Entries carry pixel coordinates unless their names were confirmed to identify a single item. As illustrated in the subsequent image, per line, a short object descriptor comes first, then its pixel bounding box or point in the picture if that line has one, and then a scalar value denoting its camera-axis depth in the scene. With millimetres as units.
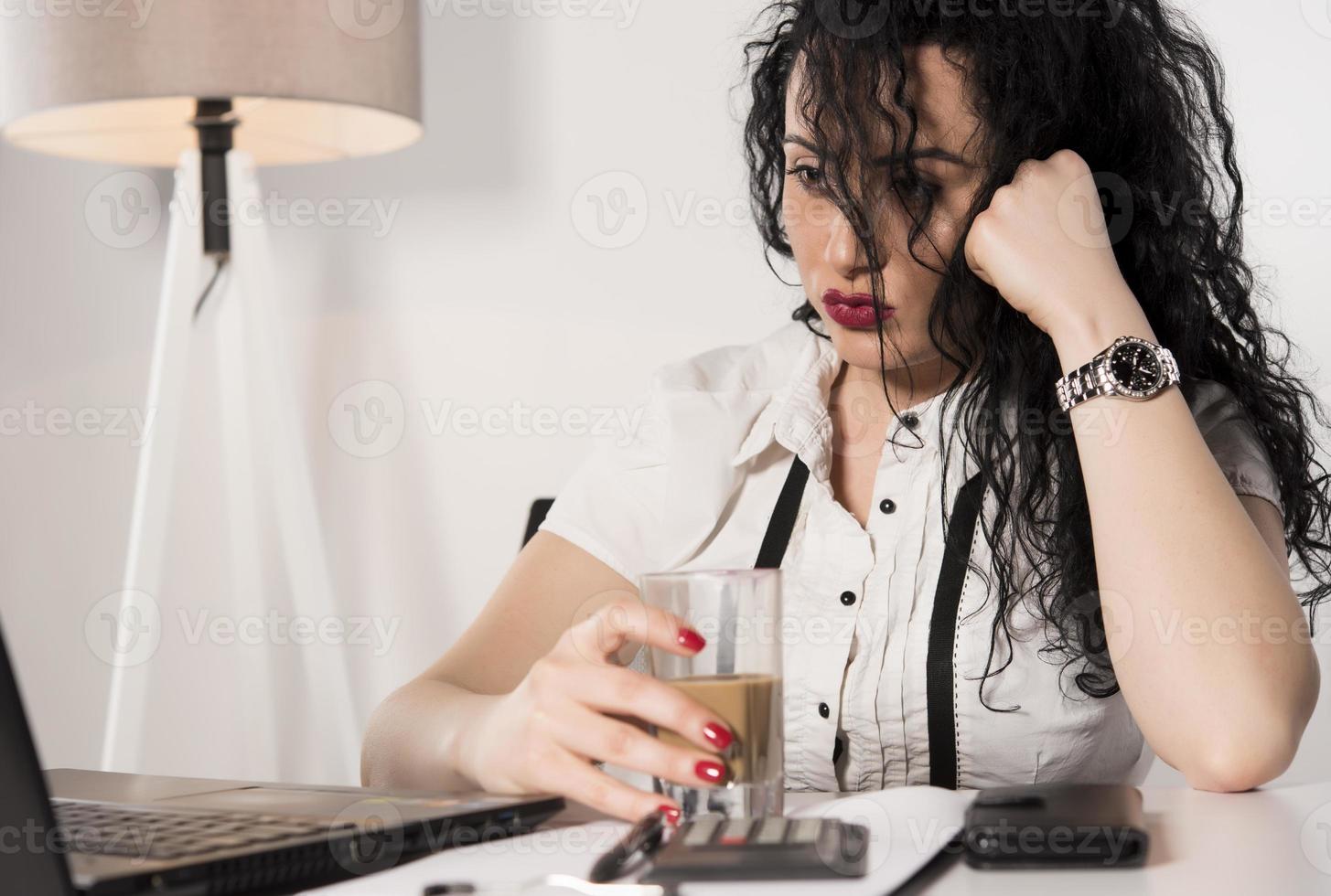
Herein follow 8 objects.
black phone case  568
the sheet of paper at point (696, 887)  530
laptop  445
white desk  544
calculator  531
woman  911
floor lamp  1549
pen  532
